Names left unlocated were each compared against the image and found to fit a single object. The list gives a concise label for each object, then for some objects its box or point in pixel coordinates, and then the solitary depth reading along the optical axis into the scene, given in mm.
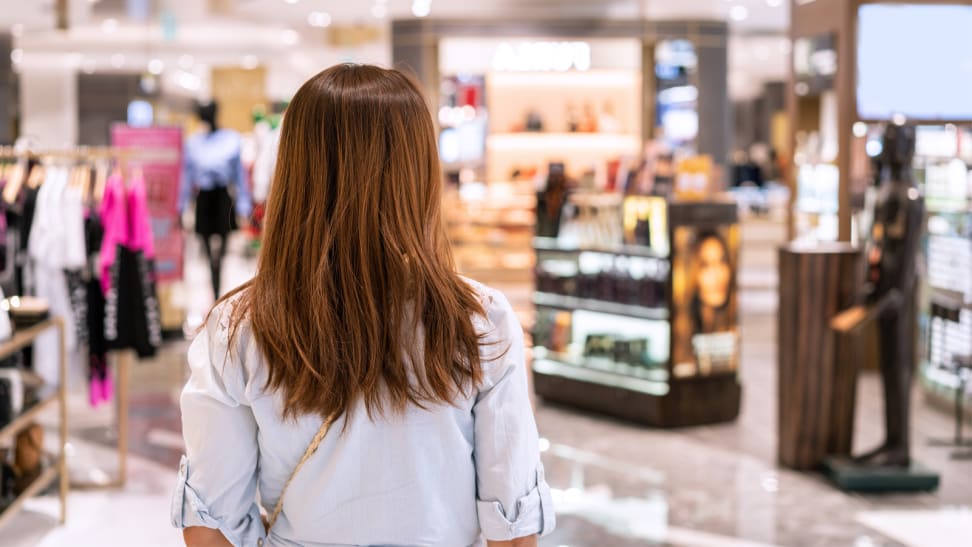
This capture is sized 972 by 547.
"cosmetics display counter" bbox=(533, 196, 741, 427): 6281
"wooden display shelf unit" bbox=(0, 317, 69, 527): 4094
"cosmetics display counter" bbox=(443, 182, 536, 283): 11125
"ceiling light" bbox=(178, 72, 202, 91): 10727
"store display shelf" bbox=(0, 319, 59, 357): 4043
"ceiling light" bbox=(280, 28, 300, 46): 12345
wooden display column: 5176
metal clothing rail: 5136
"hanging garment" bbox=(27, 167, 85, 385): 4922
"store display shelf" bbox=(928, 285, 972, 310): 6551
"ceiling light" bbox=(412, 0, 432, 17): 10625
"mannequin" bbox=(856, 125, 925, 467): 4867
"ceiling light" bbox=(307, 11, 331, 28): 11752
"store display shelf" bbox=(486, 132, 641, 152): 11672
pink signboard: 8195
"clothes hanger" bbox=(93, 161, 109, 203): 5270
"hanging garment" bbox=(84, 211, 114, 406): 5148
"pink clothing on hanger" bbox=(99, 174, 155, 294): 5078
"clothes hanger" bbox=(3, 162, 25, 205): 5051
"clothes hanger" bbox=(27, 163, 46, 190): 5160
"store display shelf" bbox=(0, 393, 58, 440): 4093
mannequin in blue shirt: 8531
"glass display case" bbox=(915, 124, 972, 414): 6655
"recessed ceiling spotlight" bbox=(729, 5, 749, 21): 11275
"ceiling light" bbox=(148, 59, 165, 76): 10330
